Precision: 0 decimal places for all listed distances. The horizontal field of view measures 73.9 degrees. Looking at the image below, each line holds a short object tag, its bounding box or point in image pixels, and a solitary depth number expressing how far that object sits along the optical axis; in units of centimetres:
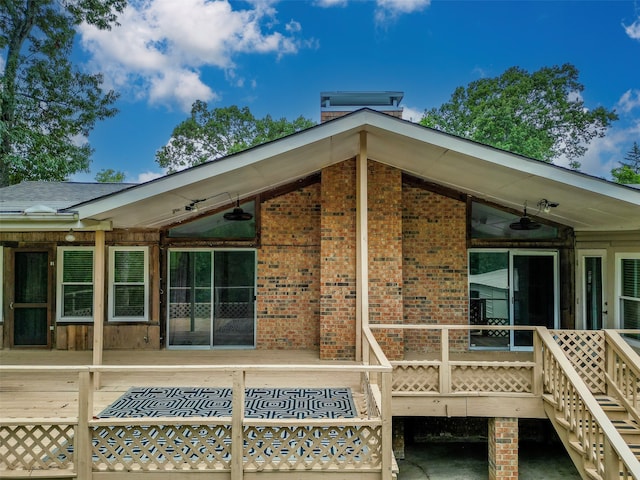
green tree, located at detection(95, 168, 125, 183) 2858
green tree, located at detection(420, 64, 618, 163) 2405
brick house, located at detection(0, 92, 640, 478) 781
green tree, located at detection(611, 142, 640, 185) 2188
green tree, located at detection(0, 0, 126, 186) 1670
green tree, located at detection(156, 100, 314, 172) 2691
